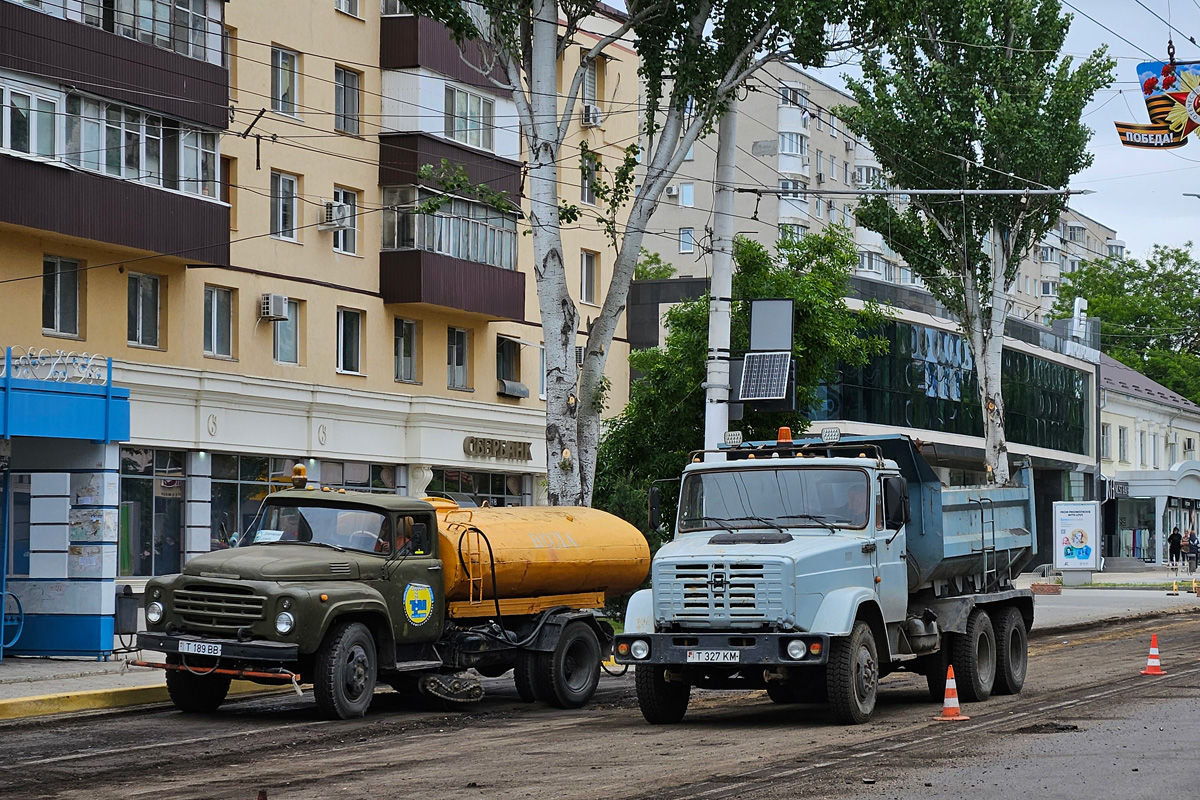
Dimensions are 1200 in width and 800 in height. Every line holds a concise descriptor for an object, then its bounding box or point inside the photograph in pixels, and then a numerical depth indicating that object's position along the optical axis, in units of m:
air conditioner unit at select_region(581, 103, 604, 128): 45.25
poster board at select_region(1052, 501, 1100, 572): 45.16
